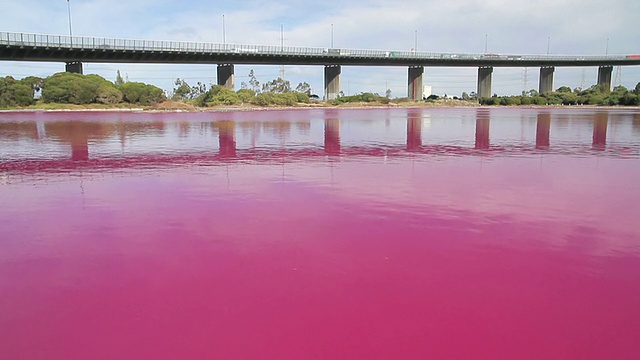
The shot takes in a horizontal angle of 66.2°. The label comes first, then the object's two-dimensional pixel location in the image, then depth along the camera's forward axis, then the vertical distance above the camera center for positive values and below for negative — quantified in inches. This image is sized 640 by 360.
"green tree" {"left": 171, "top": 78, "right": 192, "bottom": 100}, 4832.7 +180.9
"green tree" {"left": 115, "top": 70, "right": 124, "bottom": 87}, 4719.5 +295.2
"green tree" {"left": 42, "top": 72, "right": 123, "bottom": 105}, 2564.0 +96.7
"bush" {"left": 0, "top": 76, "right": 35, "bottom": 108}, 2495.1 +78.0
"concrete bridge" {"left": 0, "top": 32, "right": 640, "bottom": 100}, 2453.2 +317.2
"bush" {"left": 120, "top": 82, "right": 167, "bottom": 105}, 2837.1 +89.3
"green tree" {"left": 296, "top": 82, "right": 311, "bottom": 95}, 5265.8 +228.8
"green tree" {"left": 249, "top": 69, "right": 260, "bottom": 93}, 4975.4 +266.9
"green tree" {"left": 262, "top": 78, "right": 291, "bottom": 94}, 4790.8 +221.5
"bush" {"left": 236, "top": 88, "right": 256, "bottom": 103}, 3049.7 +86.3
